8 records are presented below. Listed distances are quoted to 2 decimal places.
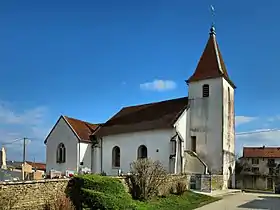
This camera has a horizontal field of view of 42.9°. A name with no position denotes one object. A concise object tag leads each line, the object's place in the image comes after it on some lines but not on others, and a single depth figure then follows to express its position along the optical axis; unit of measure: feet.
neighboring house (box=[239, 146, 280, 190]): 208.84
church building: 128.98
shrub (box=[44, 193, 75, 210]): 53.31
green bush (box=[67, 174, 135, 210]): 58.75
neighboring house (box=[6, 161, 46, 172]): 234.17
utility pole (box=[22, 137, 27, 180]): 187.28
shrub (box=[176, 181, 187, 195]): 87.41
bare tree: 75.15
